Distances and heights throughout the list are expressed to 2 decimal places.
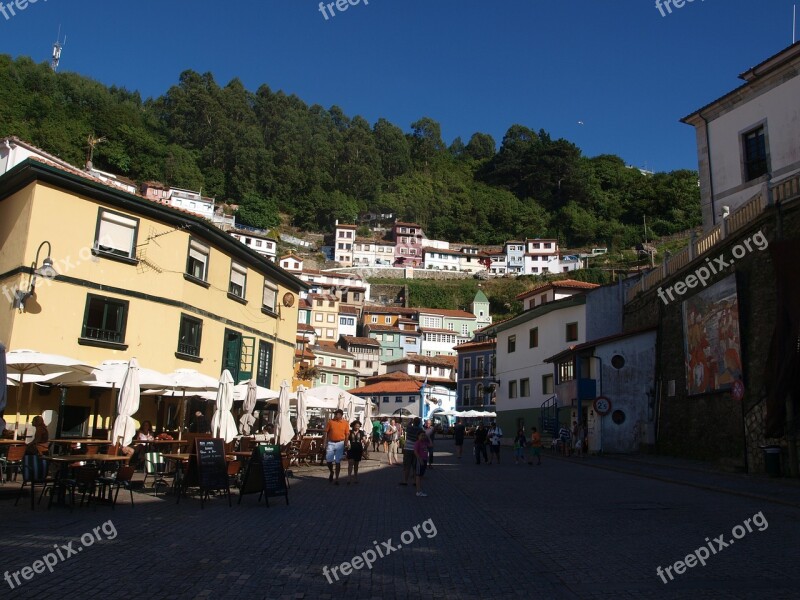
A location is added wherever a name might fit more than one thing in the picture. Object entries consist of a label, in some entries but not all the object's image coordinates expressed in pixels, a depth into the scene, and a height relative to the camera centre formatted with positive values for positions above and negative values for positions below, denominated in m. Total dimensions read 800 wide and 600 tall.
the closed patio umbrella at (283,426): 16.50 -0.33
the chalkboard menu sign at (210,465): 10.98 -0.95
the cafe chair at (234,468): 12.20 -1.08
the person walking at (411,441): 14.80 -0.55
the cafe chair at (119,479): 10.43 -1.17
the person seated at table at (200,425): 19.00 -0.45
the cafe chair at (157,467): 12.94 -1.26
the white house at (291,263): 106.81 +25.14
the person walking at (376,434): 33.37 -0.93
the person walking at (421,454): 13.98 -0.83
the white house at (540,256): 120.06 +31.23
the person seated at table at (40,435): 13.47 -0.65
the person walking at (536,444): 24.23 -0.90
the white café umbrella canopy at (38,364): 13.86 +0.92
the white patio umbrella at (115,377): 15.77 +0.79
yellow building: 18.31 +4.01
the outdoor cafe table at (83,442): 13.53 -0.75
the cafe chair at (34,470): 10.02 -1.01
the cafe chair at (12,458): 12.60 -1.05
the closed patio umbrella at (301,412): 19.45 +0.04
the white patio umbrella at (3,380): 9.12 +0.35
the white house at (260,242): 107.75 +29.17
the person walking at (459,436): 27.11 -0.74
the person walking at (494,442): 24.86 -0.87
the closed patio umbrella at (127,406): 13.34 +0.05
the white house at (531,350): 37.34 +4.59
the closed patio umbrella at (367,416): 27.53 -0.03
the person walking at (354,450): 16.03 -0.89
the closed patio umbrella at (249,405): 17.48 +0.18
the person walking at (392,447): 23.93 -1.13
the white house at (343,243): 118.94 +32.16
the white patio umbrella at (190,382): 16.71 +0.77
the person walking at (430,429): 19.44 -0.35
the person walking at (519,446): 24.08 -0.96
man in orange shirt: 15.18 -0.58
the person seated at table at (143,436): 15.23 -0.68
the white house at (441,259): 122.06 +30.58
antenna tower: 116.25 +65.21
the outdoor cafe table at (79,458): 10.16 -0.84
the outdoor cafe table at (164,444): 15.10 -0.86
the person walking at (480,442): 24.62 -0.88
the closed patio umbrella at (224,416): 14.62 -0.11
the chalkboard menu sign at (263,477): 11.23 -1.13
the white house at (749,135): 23.97 +11.90
